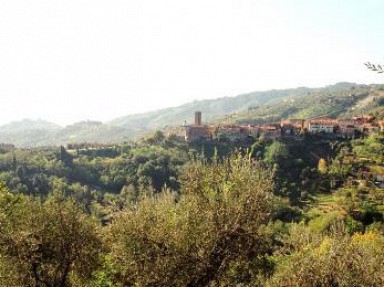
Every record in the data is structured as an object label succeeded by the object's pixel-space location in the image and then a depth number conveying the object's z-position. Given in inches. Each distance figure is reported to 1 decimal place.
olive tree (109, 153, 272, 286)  609.9
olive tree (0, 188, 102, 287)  696.4
